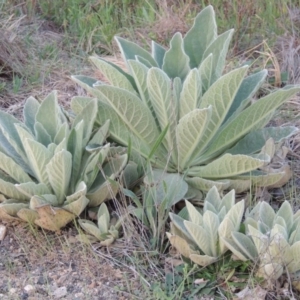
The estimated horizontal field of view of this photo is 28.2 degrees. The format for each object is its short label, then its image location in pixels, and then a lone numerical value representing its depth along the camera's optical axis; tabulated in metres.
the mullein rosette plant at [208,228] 2.08
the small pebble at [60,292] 2.16
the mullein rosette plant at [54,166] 2.28
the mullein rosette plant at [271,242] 2.00
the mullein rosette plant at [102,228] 2.31
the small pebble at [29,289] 2.17
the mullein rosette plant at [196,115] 2.36
